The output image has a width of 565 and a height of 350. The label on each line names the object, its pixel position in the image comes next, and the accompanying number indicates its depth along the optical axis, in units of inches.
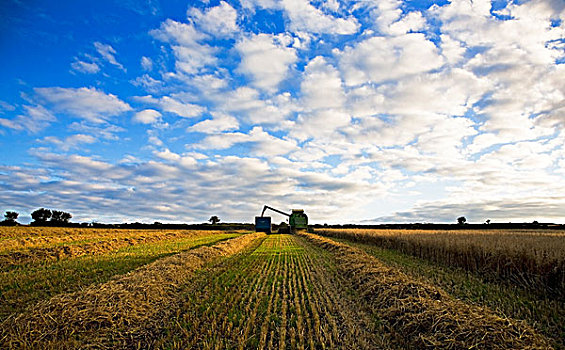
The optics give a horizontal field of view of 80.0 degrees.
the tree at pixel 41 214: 2792.8
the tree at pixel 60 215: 2738.9
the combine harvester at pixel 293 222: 2154.3
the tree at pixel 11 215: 2340.1
